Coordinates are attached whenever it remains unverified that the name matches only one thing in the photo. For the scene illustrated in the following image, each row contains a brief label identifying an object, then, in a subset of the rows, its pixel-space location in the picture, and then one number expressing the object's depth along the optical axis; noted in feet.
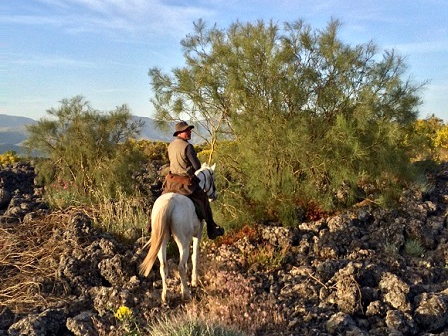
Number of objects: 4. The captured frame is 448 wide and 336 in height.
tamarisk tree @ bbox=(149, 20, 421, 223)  35.55
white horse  22.59
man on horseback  25.53
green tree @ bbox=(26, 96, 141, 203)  49.42
